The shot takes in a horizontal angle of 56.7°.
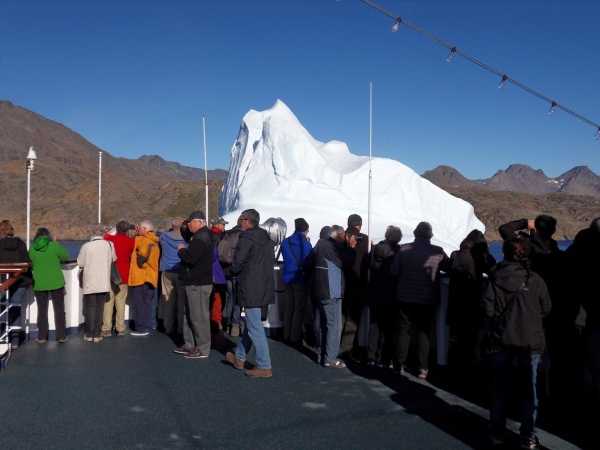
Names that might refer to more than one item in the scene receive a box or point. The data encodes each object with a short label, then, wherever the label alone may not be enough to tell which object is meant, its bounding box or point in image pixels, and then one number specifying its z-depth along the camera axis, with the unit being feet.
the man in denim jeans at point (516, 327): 14.05
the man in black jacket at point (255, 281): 20.33
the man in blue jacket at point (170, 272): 27.81
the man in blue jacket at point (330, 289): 21.65
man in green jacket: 24.71
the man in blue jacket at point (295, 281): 24.94
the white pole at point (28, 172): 36.18
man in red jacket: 27.27
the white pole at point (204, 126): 54.80
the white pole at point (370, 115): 31.73
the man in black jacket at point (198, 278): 22.41
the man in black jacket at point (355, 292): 23.48
